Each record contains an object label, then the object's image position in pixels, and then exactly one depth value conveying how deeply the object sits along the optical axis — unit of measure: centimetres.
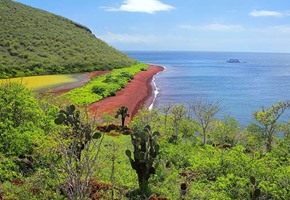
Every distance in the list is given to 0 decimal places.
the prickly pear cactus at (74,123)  1520
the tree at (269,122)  2233
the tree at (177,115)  2432
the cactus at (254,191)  1169
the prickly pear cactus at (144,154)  1503
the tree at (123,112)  2855
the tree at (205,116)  2380
